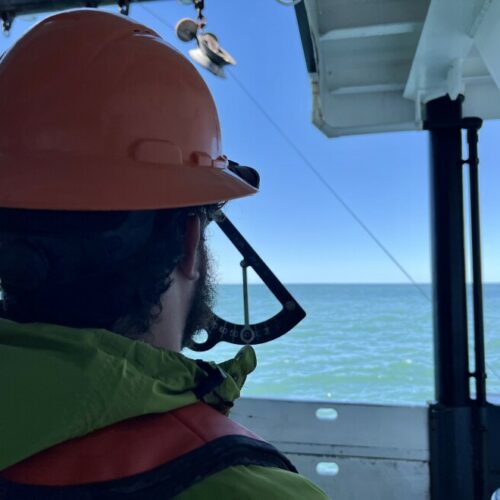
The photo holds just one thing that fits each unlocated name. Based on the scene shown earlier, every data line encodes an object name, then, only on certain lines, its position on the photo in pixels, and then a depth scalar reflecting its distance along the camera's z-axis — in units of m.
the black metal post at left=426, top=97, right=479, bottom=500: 2.29
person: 0.52
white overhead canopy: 1.92
